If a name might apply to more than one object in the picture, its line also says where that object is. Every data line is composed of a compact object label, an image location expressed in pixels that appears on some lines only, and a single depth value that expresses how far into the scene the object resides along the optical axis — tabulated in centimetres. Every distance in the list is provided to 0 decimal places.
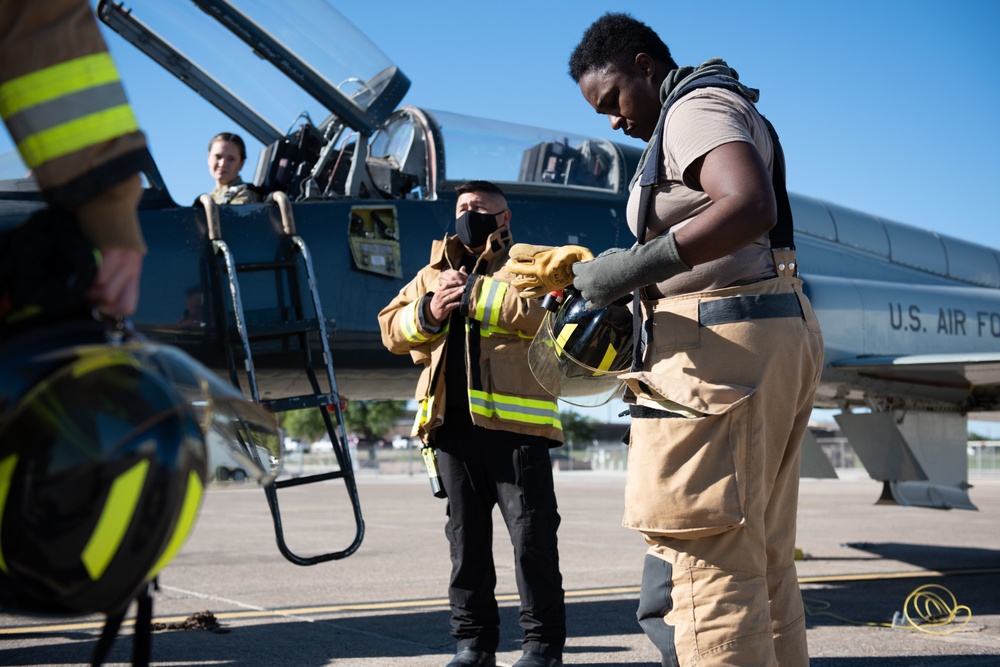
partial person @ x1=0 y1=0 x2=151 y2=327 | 150
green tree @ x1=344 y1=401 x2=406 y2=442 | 6550
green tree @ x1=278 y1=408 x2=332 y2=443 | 6469
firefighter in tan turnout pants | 218
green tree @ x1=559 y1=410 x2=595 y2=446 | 6994
